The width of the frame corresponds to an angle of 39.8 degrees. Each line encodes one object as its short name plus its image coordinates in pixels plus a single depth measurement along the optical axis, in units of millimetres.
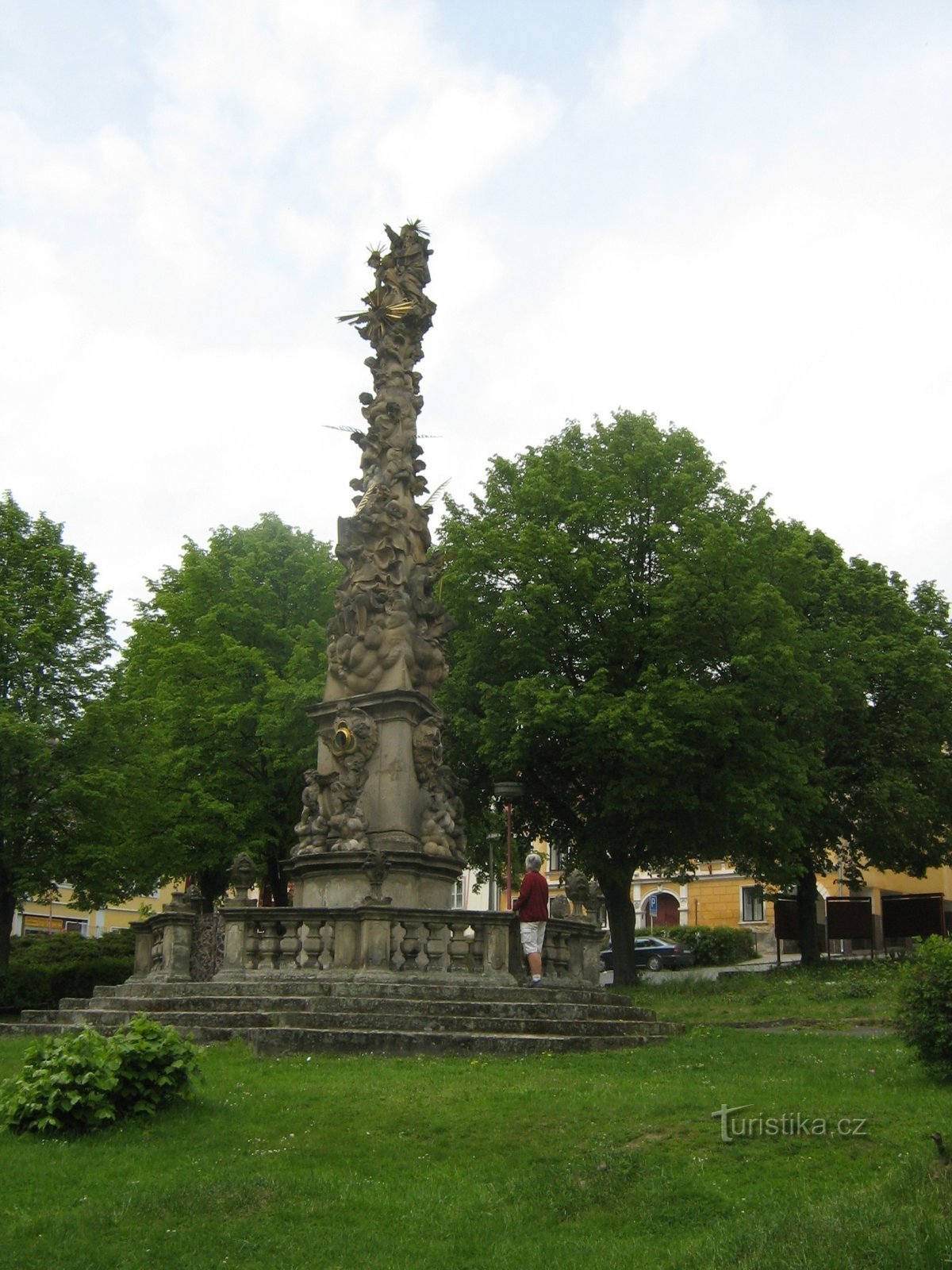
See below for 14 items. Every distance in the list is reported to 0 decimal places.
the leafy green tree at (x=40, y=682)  26047
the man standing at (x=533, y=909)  16641
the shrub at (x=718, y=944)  45875
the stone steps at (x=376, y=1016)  13516
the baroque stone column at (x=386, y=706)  18406
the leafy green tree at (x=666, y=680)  27500
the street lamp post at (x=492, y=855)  33216
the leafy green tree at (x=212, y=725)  27734
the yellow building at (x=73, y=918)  53344
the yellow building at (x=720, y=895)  51938
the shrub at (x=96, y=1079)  9641
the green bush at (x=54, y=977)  23453
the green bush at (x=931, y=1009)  11195
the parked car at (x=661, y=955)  44875
